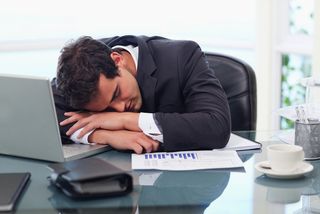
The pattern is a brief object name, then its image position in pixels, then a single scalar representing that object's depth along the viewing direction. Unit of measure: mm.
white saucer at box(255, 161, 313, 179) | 1693
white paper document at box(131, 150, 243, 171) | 1807
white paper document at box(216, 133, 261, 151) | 1991
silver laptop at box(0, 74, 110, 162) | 1732
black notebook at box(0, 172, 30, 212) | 1543
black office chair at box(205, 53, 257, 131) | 2511
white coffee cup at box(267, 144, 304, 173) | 1688
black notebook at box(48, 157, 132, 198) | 1575
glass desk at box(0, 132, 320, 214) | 1530
